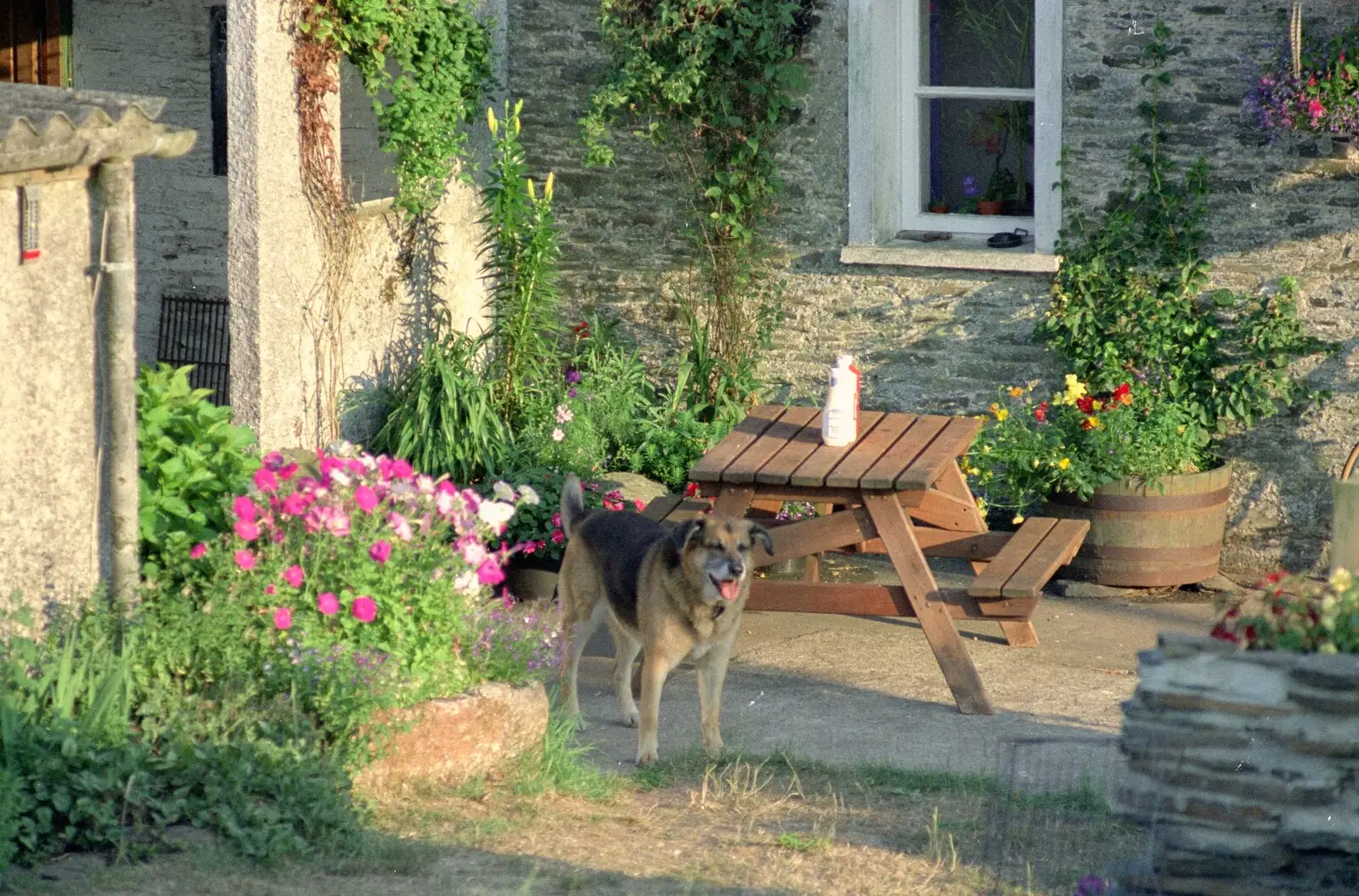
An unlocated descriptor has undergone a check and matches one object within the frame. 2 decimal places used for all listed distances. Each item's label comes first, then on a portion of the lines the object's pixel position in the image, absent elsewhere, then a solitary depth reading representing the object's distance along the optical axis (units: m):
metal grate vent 21.67
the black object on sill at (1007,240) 19.09
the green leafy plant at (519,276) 19.17
